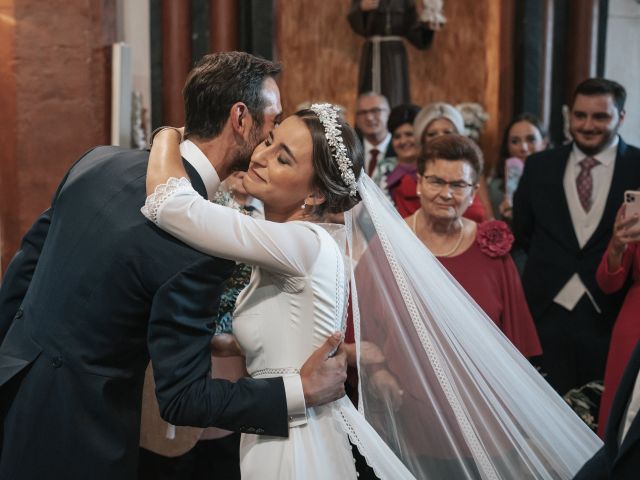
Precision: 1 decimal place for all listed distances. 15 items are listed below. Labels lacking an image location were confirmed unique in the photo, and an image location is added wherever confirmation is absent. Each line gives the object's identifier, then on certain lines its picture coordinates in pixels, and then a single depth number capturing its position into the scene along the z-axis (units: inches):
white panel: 191.2
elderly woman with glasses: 129.8
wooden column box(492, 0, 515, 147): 260.2
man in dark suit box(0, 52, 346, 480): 81.0
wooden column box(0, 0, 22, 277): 181.8
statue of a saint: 254.5
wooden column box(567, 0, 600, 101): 255.0
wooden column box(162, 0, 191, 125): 230.4
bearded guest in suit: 164.4
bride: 86.7
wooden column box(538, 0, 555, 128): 256.2
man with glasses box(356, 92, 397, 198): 221.3
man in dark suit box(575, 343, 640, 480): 74.3
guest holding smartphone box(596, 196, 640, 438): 138.7
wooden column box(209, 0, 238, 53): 234.7
